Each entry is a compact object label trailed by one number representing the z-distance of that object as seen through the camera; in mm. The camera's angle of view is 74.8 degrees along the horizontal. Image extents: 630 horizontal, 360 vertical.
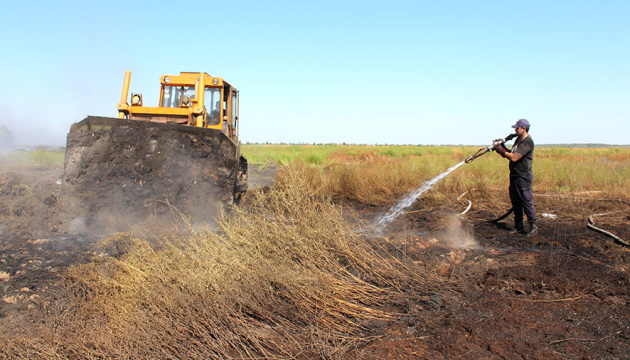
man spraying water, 6520
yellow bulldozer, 6805
